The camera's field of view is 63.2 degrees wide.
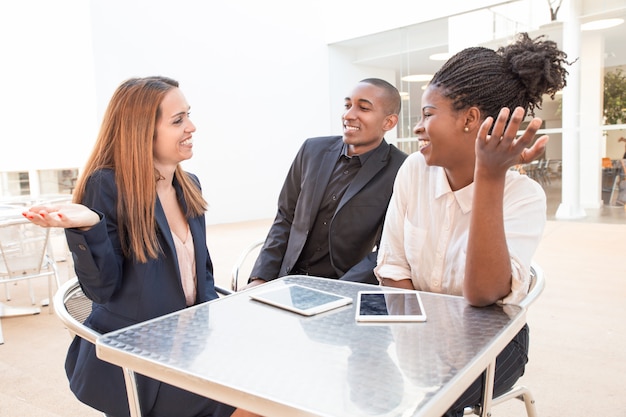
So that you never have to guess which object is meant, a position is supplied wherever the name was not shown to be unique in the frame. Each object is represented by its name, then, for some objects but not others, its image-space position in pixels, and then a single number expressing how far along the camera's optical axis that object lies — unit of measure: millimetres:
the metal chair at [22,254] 3875
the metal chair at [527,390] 1303
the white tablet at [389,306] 1099
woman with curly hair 1373
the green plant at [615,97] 8039
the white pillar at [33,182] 8492
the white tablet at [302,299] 1186
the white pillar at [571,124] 8282
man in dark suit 2236
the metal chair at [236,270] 2207
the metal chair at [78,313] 1093
